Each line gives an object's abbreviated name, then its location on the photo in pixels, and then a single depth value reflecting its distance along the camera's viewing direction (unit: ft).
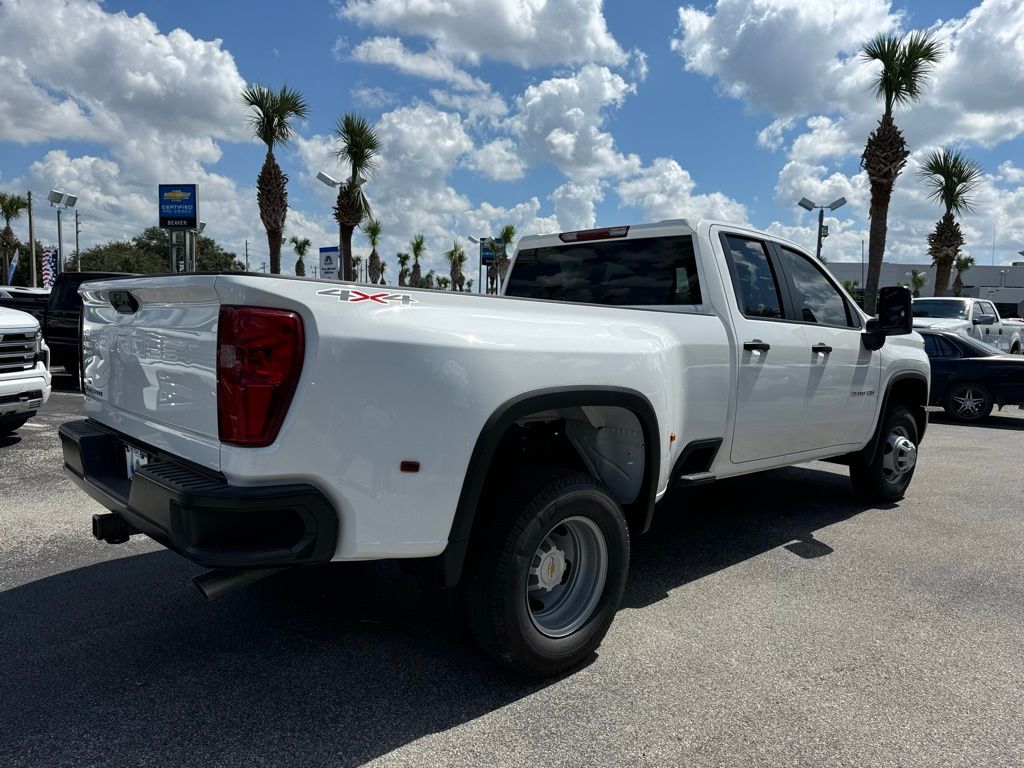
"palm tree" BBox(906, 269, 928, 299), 213.46
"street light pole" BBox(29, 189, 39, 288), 143.02
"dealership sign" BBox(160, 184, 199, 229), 77.61
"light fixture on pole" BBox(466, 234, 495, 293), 108.25
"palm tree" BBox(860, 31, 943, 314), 56.03
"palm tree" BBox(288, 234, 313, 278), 264.93
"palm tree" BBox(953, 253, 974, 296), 129.70
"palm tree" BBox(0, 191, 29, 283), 149.89
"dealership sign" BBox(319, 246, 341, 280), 63.52
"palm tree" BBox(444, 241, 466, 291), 212.64
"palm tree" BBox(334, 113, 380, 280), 72.59
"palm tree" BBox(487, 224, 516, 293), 149.48
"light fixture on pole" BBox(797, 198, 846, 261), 86.42
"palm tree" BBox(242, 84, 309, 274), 66.08
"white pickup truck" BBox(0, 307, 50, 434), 22.04
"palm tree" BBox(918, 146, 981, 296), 77.30
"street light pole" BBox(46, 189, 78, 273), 104.63
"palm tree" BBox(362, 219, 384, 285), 162.71
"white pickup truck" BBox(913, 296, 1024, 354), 52.80
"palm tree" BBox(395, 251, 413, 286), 236.94
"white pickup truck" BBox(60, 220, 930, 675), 7.48
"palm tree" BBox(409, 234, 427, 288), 197.77
